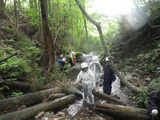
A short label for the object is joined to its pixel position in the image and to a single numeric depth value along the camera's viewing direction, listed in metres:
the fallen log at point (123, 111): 3.43
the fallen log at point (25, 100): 3.61
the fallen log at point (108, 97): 5.09
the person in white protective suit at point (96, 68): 6.29
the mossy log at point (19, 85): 4.60
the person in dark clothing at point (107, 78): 5.80
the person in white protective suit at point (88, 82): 4.64
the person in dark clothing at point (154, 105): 2.67
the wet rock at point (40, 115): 3.65
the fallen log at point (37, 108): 3.19
